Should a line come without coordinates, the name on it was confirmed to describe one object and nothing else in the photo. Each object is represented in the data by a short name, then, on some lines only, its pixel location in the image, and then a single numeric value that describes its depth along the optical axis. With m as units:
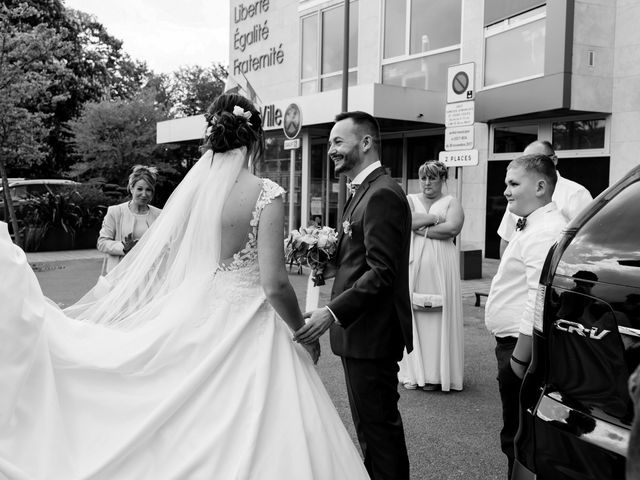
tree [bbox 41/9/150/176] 37.12
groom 3.30
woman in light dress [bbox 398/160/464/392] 6.05
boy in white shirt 3.49
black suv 2.21
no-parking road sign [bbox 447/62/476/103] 9.63
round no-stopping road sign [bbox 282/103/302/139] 12.89
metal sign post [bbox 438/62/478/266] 9.67
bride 2.76
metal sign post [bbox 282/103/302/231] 12.92
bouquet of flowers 3.62
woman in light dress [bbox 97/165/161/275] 6.32
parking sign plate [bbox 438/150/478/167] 9.70
